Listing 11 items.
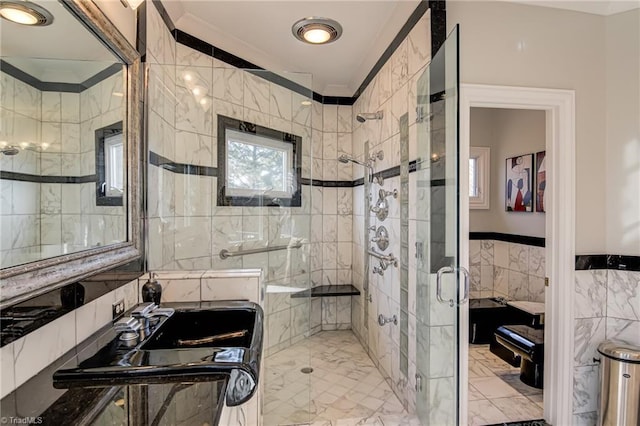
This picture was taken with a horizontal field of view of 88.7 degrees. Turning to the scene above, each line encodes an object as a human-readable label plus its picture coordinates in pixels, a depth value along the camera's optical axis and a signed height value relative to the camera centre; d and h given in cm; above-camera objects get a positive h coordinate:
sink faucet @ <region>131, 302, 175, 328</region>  132 -43
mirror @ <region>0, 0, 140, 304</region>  83 +21
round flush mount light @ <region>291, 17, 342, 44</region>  223 +130
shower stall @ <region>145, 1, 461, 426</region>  184 -2
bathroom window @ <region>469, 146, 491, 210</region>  385 +42
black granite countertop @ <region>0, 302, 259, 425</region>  74 -47
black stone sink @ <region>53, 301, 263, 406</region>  91 -46
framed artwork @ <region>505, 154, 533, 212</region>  331 +30
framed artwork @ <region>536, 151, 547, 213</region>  312 +30
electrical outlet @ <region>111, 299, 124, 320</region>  136 -42
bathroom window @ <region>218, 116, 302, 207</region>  255 +37
